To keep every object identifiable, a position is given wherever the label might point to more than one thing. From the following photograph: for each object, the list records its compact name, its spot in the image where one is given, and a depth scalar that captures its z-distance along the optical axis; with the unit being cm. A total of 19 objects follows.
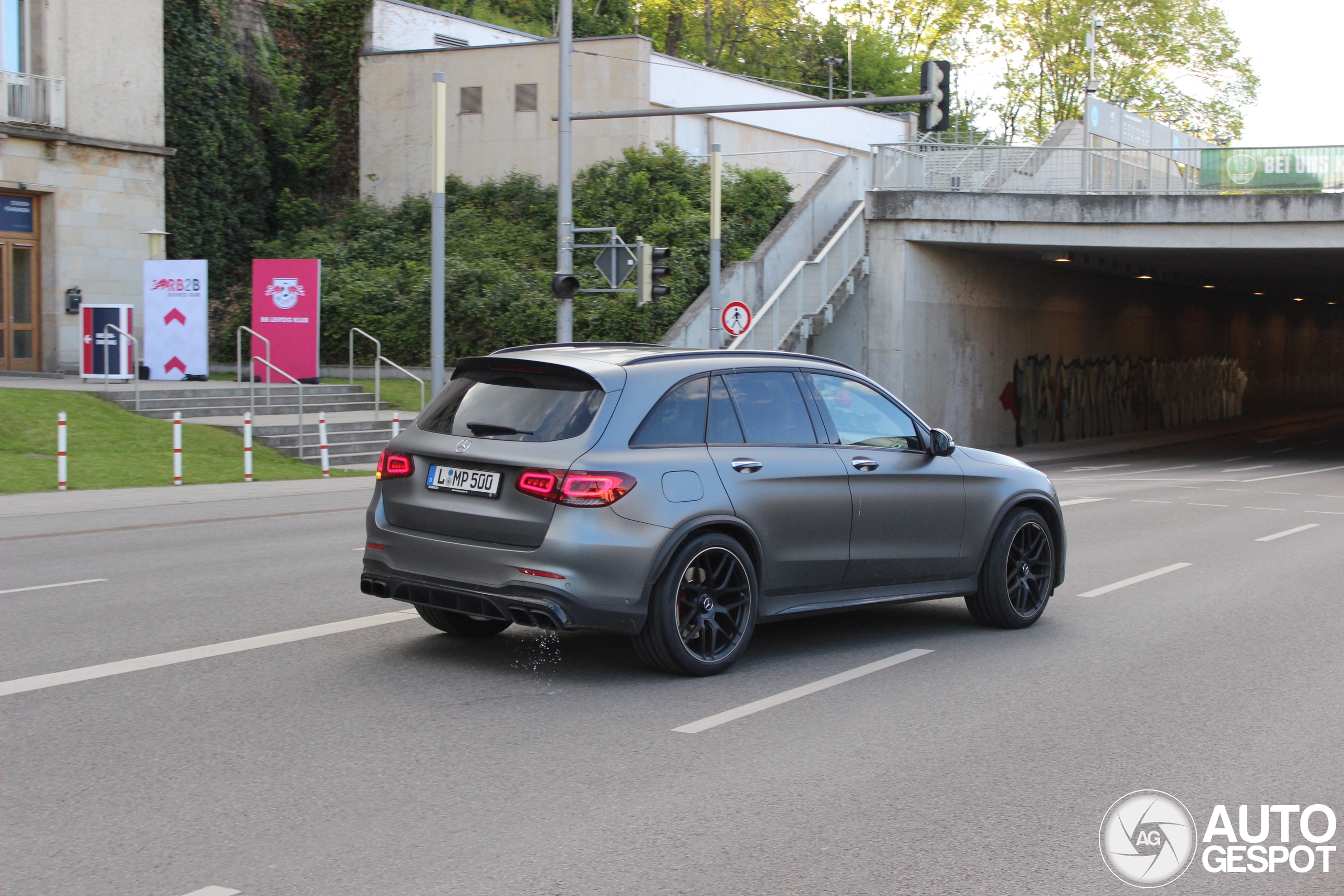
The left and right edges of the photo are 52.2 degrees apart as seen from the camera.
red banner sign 2609
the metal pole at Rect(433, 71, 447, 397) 2211
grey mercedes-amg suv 677
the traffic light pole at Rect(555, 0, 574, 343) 2238
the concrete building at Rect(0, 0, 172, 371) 2819
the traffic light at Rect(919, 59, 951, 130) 1992
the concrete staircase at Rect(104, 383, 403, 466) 2230
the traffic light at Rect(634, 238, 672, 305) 2383
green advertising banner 2994
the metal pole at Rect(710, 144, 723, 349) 2808
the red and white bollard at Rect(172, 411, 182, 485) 1781
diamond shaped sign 2430
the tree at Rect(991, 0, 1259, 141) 6725
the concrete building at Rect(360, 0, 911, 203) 3544
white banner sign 2548
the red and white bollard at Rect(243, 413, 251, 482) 1907
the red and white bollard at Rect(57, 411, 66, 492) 1688
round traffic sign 2908
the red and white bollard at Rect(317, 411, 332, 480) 2003
